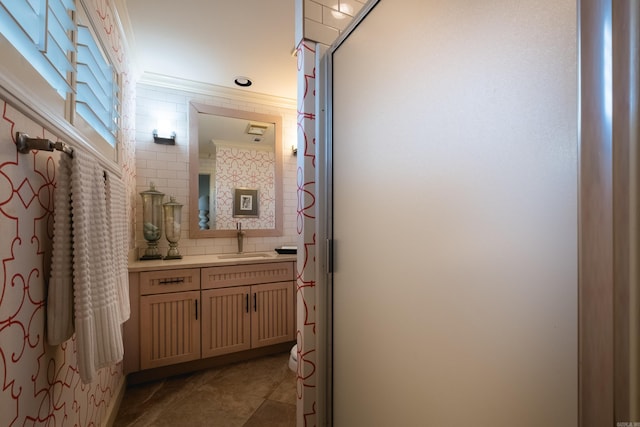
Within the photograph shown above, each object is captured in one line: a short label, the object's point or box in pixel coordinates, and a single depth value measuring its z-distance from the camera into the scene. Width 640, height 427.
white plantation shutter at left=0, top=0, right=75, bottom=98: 0.65
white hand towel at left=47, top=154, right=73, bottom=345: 0.78
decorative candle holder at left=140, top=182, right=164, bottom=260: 2.26
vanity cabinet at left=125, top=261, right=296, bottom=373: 1.95
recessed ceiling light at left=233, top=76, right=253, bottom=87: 2.46
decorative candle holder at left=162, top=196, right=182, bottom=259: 2.33
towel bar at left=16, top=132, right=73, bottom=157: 0.69
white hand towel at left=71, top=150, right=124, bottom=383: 0.78
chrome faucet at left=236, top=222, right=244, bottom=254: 2.70
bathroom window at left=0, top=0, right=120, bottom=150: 0.69
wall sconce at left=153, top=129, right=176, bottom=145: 2.40
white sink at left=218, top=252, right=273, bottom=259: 2.62
